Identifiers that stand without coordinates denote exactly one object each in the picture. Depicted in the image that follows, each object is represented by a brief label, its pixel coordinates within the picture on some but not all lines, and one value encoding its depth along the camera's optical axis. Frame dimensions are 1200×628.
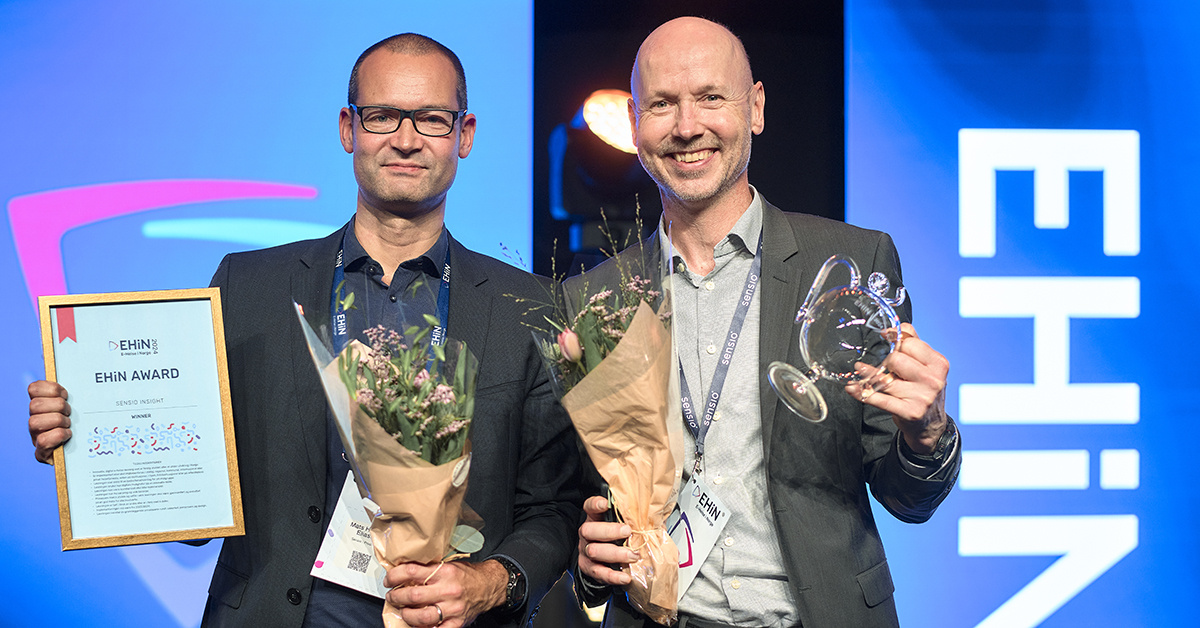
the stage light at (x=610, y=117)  3.70
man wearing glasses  1.87
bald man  1.77
